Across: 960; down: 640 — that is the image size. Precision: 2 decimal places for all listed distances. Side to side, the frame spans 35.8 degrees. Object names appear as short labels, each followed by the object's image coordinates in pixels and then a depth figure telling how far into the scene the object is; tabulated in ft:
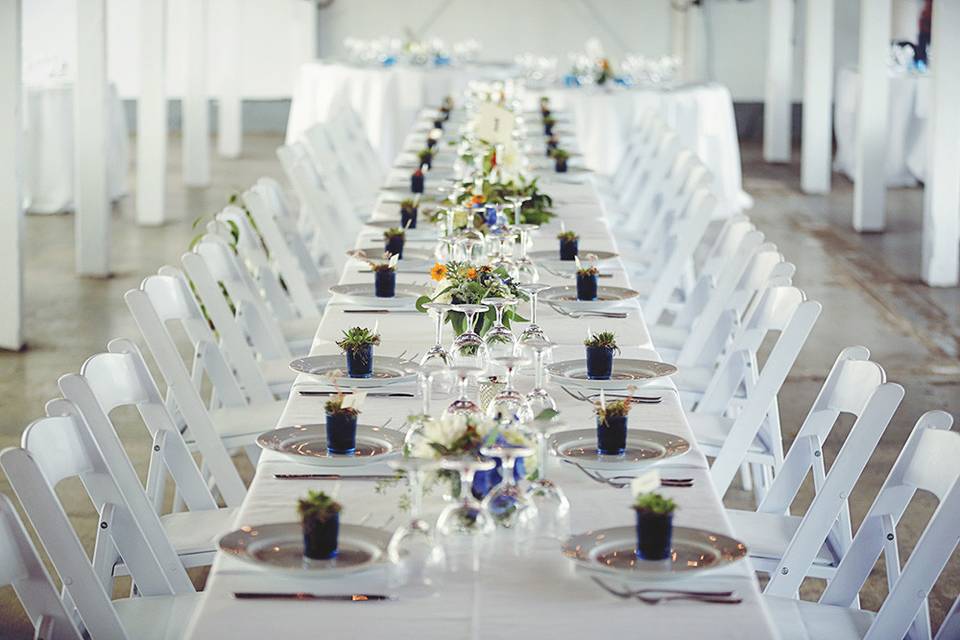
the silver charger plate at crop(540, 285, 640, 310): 15.88
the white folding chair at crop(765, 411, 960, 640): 9.60
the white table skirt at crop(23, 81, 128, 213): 41.04
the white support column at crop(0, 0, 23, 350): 24.80
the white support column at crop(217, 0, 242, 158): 55.72
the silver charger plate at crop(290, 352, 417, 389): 12.23
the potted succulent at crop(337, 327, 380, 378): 12.34
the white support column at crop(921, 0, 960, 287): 31.42
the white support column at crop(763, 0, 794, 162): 53.26
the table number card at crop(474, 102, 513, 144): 23.73
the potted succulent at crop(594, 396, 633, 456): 10.11
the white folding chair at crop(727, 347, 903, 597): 11.27
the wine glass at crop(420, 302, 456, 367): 11.49
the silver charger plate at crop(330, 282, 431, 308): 15.88
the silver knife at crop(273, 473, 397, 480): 9.93
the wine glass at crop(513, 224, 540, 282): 15.96
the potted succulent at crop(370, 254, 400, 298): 15.99
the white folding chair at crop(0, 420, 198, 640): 9.06
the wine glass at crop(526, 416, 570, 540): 8.74
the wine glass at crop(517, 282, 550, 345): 11.94
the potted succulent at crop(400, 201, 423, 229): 20.92
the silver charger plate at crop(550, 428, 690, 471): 10.09
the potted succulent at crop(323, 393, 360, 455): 10.09
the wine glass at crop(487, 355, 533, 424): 9.95
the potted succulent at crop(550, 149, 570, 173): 28.19
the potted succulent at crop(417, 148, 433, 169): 28.19
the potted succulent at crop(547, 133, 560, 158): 30.82
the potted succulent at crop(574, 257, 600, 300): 16.05
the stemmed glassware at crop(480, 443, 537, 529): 8.07
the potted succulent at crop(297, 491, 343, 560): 8.05
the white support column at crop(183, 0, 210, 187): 47.19
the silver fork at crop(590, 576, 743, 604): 7.86
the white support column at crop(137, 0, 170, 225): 37.17
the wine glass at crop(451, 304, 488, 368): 12.00
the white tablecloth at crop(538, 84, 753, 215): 43.09
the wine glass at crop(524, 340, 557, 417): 10.64
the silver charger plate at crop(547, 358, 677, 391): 12.31
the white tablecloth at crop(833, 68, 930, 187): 48.57
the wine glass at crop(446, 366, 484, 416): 9.58
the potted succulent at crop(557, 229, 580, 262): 18.56
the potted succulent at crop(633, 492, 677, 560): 8.09
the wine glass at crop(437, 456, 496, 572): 8.23
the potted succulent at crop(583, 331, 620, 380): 12.41
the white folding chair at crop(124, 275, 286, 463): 13.94
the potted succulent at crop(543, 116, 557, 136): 35.94
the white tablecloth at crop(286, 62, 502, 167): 46.06
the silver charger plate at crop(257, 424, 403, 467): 10.09
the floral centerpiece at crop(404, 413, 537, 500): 8.23
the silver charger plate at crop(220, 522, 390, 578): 8.05
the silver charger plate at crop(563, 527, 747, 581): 8.05
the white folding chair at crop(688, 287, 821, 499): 14.15
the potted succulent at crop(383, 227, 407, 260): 18.21
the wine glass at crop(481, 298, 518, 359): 12.09
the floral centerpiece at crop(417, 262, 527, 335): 12.65
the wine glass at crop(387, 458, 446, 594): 7.91
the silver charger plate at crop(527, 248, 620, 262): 18.70
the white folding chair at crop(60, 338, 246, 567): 11.03
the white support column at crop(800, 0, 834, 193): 46.37
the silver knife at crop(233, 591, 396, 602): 7.80
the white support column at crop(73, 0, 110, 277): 30.19
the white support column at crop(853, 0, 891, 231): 37.51
